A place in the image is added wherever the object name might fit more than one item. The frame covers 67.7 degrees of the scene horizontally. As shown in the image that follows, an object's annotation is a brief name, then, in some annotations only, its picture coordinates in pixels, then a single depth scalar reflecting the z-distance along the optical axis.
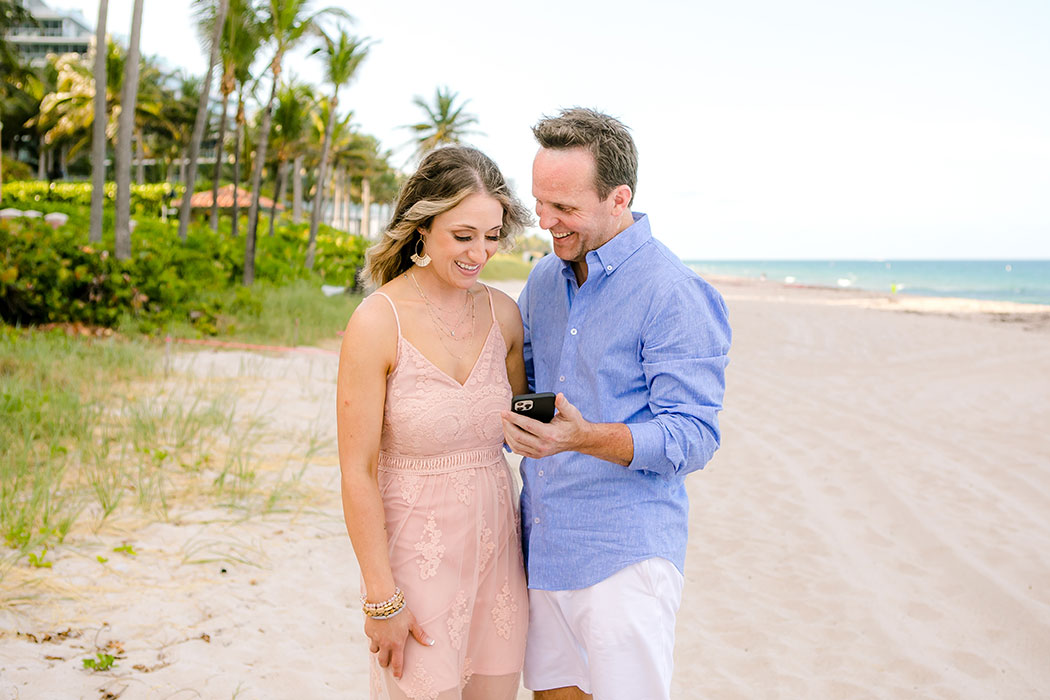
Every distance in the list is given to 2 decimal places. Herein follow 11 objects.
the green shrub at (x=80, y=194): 33.50
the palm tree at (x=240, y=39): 21.08
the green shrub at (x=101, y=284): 10.52
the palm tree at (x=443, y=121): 43.75
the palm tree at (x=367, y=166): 54.84
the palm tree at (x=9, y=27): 22.27
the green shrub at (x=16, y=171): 40.06
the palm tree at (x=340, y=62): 24.94
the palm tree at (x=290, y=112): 32.03
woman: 2.39
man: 2.41
